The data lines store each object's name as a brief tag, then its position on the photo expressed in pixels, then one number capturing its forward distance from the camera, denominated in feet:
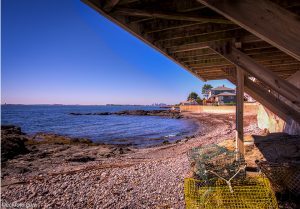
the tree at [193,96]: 288.89
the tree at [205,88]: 287.31
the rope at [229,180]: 6.88
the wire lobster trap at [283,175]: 9.35
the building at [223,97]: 183.97
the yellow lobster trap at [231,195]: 6.48
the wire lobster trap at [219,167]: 7.54
